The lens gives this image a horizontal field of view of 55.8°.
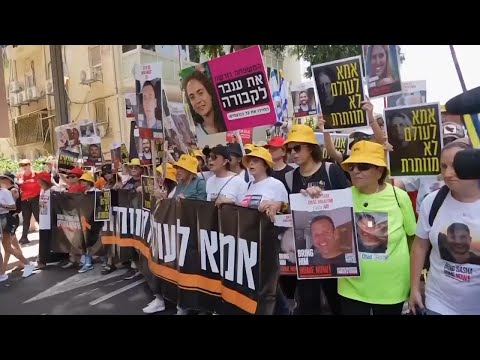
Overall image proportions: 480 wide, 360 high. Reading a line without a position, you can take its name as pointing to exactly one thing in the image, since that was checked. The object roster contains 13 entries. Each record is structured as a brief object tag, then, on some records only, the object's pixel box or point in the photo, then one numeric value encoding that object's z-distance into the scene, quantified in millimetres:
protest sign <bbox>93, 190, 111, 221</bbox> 6844
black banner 3635
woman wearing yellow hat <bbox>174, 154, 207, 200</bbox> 4891
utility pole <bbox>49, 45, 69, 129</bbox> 11516
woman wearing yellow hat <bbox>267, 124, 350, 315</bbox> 3420
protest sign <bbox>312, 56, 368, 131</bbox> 4129
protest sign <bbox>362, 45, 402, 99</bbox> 4684
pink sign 4352
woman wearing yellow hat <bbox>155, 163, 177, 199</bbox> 5410
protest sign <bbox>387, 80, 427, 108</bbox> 5895
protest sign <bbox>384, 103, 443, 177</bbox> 3246
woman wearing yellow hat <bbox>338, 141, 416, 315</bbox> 2932
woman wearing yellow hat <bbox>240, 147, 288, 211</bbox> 3768
